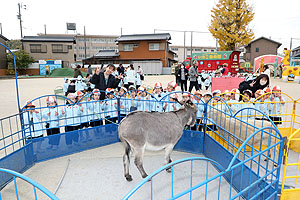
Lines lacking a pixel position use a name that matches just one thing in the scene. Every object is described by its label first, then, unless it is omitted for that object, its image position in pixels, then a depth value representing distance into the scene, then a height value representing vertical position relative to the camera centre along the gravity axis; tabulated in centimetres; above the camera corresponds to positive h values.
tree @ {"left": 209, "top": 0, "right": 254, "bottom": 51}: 2264 +623
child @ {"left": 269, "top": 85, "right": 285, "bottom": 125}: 525 -82
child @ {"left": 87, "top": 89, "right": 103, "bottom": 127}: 547 -89
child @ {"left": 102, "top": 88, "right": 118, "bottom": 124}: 561 -93
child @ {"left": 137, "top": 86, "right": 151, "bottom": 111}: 592 -87
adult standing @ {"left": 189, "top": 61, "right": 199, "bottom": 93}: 1149 +6
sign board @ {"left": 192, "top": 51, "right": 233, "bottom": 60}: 2231 +244
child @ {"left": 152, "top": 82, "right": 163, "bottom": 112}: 671 -52
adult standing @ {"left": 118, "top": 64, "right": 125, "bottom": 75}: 1478 +44
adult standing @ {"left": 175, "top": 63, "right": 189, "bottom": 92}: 1185 +12
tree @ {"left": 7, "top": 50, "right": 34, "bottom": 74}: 3272 +260
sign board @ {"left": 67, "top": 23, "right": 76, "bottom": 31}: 5875 +1452
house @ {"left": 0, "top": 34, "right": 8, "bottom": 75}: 3271 +258
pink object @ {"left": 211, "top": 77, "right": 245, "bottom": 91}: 1191 -40
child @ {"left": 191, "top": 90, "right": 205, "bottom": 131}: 514 -102
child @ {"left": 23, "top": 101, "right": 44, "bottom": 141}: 436 -110
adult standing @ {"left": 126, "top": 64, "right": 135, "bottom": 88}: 1126 +5
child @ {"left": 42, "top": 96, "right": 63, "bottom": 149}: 479 -96
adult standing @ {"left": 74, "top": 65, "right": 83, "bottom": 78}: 1136 +21
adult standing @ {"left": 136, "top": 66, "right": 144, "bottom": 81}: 1395 +27
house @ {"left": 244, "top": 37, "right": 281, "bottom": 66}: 4231 +620
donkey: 350 -101
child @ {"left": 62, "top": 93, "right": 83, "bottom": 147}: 482 -116
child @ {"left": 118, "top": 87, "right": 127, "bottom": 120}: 573 -94
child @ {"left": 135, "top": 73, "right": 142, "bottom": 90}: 1258 -32
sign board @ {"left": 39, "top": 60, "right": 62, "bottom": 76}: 3412 +164
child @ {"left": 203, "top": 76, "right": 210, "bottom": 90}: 1429 -49
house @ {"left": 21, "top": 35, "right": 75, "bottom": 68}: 3650 +518
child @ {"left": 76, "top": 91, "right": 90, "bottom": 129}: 527 -112
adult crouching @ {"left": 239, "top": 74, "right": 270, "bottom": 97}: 700 -27
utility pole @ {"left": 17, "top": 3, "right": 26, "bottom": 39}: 3891 +1170
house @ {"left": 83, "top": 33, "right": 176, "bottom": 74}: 3475 +421
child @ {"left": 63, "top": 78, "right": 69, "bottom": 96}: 1053 -49
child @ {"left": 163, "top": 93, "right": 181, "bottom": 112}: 546 -85
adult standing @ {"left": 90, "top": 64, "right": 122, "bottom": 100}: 626 -14
